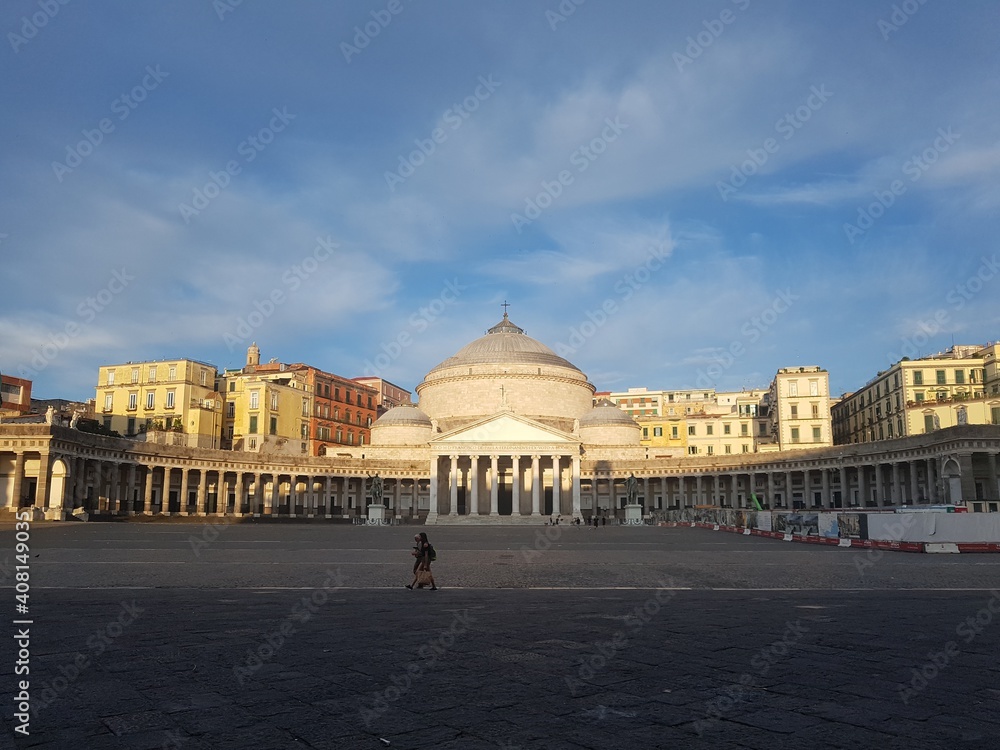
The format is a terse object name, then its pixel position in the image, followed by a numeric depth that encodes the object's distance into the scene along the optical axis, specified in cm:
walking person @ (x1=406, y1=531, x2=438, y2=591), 1520
